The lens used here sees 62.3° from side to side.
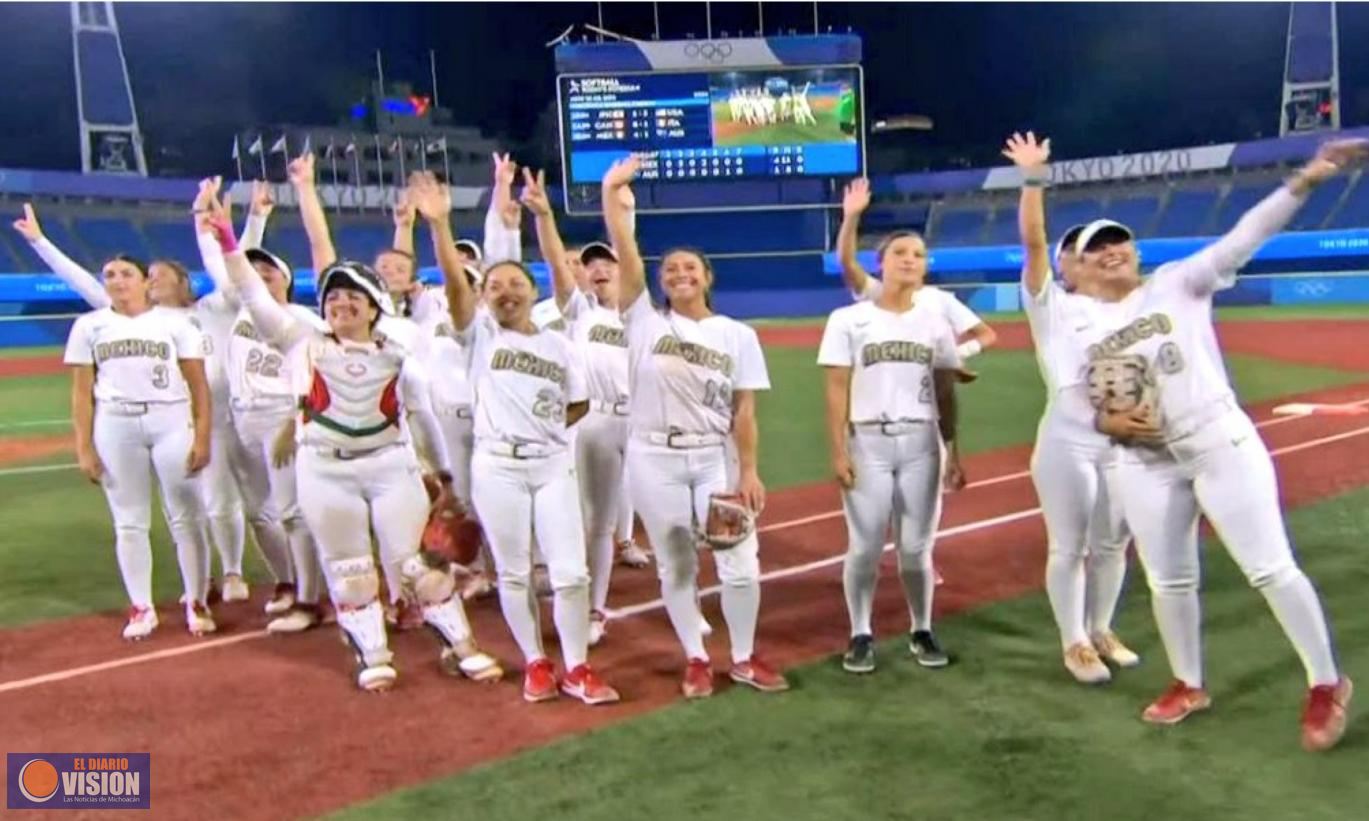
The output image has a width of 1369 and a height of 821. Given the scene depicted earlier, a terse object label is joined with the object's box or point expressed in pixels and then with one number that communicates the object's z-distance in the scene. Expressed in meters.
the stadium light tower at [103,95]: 41.25
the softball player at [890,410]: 4.84
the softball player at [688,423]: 4.66
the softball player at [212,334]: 6.30
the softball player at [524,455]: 4.64
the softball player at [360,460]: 4.90
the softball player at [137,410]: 5.80
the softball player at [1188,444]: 3.96
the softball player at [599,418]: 5.61
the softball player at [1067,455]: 4.61
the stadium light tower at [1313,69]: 38.78
